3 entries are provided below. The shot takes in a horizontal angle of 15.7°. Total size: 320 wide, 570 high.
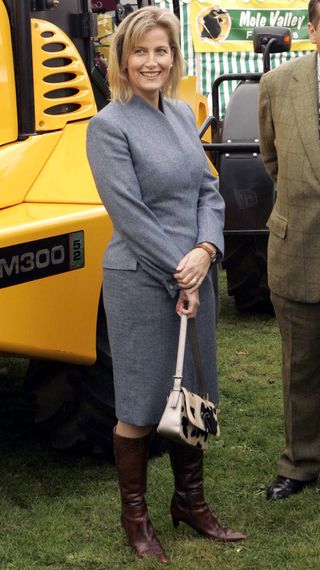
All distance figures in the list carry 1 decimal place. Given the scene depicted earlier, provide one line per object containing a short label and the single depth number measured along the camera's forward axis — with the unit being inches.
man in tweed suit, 135.3
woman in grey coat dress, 124.0
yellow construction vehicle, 133.5
